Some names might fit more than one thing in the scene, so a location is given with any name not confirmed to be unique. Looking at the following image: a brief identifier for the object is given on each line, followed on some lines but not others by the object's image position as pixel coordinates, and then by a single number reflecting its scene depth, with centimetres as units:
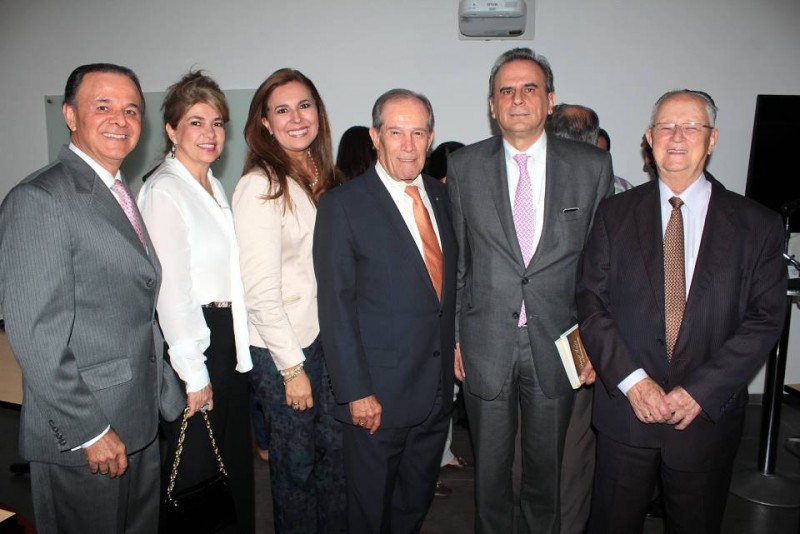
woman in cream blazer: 204
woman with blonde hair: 194
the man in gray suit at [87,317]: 150
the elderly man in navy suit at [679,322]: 187
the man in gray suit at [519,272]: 215
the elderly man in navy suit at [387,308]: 202
